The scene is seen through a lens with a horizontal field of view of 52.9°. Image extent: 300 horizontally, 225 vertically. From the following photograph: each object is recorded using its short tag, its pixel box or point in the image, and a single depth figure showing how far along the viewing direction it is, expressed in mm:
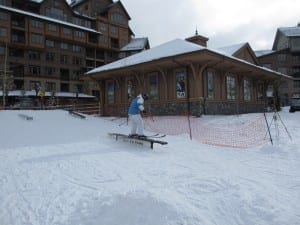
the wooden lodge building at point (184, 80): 18578
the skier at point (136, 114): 10906
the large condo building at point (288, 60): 56781
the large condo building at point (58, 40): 49375
